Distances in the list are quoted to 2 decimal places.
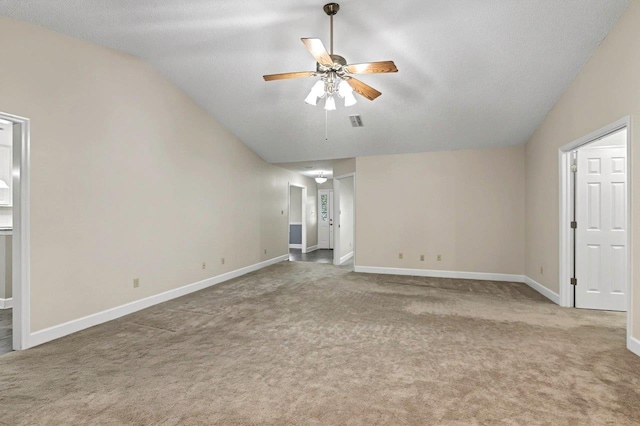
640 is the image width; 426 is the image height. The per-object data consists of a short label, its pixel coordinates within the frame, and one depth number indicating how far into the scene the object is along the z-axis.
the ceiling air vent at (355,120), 5.31
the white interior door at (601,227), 4.07
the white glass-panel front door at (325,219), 10.83
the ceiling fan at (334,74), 2.75
